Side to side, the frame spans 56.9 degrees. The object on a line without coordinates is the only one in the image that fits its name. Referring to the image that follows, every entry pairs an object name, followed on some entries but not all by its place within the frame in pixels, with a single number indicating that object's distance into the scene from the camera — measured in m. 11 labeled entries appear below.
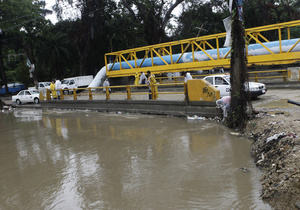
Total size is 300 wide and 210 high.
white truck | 32.47
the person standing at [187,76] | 13.30
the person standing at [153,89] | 12.94
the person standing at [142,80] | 16.36
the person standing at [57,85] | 20.83
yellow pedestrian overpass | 15.80
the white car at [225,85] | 12.81
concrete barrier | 10.88
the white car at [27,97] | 25.55
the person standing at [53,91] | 20.66
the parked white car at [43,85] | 36.26
